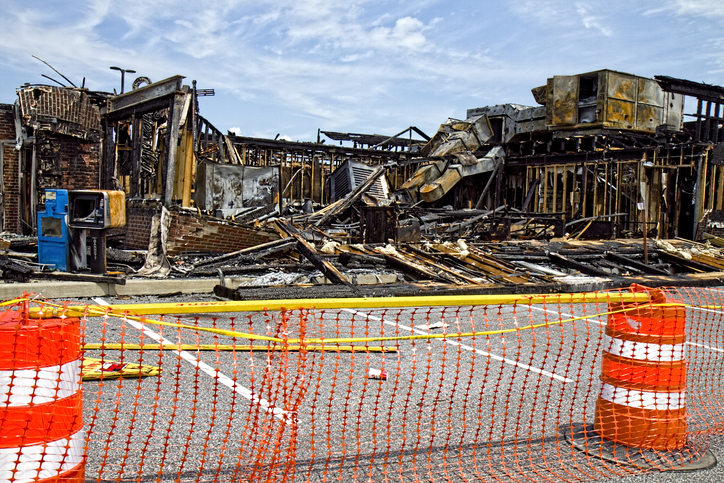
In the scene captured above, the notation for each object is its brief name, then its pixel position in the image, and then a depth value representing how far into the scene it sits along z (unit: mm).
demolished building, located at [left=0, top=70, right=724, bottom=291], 12867
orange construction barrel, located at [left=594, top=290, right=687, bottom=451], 4145
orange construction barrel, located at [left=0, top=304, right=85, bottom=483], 2766
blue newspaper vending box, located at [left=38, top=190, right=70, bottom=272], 10328
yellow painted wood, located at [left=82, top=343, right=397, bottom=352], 5994
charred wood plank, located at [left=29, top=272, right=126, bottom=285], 9820
